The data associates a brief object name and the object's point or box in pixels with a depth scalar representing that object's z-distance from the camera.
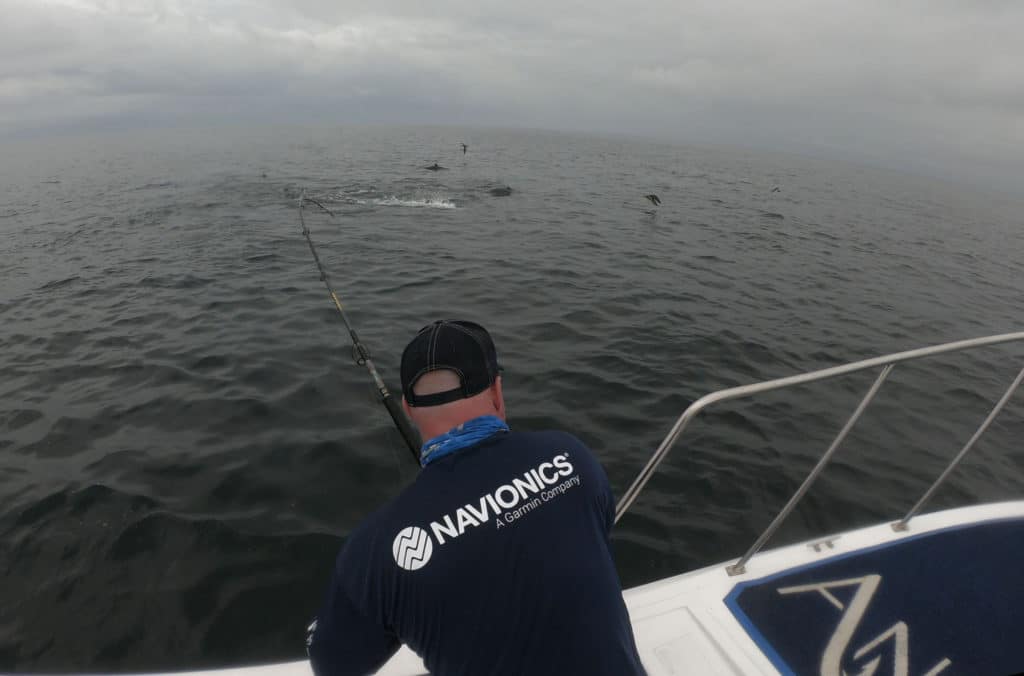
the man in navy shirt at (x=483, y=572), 1.51
